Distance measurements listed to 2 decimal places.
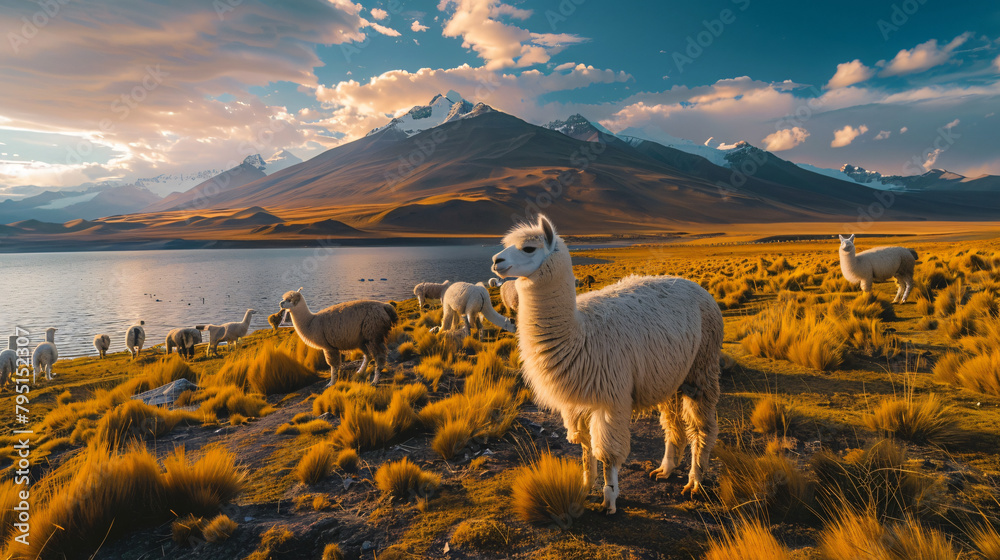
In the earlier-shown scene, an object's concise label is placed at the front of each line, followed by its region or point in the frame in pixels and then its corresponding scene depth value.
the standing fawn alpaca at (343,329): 6.59
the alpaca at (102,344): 12.88
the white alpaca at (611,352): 2.64
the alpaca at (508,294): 9.66
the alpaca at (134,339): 12.11
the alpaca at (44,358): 9.58
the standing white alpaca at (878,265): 8.35
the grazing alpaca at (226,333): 12.79
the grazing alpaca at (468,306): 9.60
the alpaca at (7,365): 8.68
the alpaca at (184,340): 11.95
